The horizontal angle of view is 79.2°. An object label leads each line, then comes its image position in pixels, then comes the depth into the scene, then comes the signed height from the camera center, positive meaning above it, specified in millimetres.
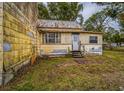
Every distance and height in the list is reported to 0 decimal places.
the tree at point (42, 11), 13280 +6296
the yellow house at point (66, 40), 7229 +652
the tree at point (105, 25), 12845 +4174
